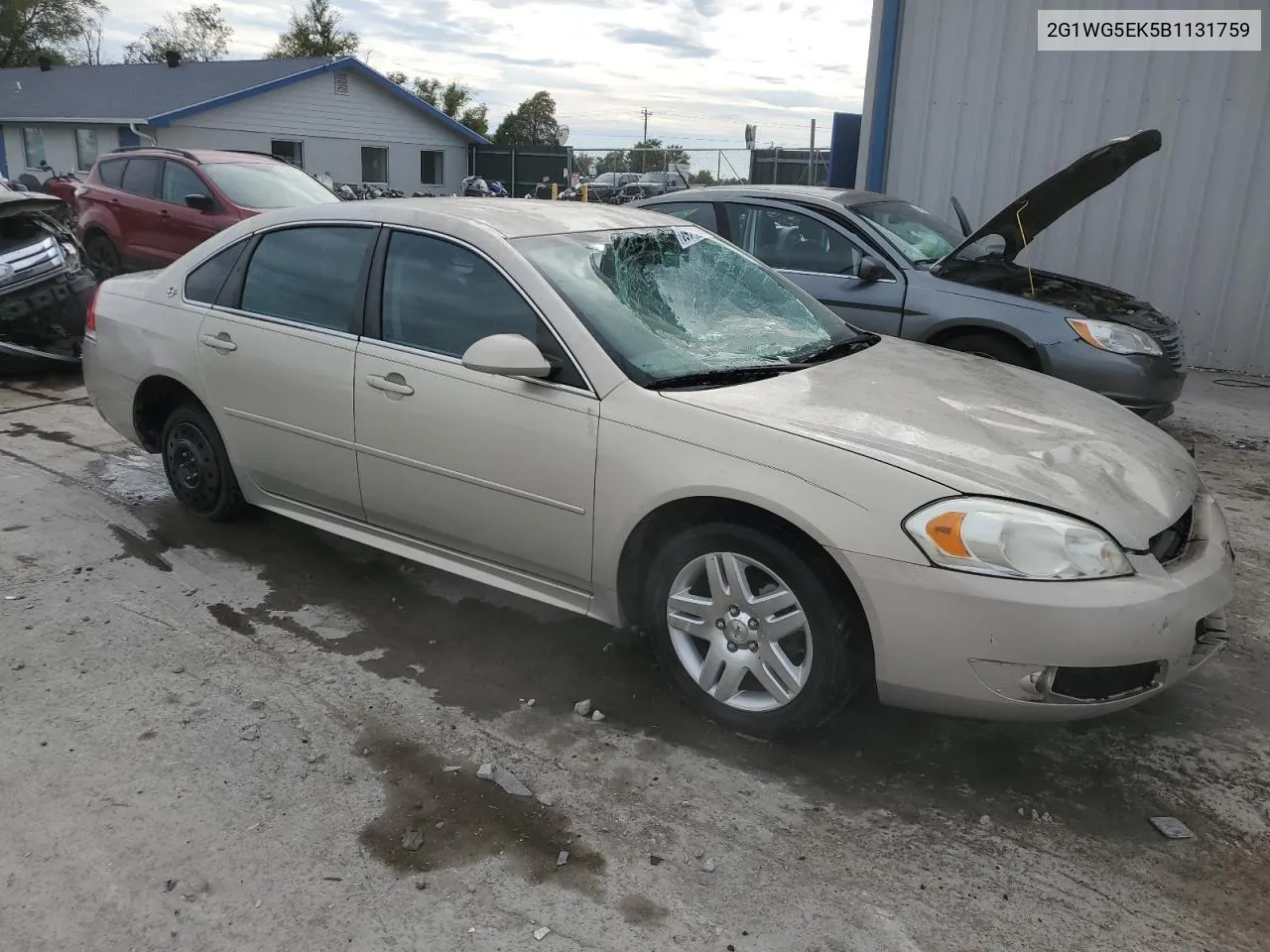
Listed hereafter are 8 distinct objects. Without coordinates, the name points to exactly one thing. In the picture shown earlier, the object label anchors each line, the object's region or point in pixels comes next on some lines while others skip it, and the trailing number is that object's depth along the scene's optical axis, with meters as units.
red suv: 10.54
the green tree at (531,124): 52.09
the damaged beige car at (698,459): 2.64
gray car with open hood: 5.79
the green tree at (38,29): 50.78
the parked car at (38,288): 7.29
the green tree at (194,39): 61.12
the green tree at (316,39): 56.22
